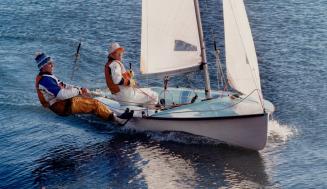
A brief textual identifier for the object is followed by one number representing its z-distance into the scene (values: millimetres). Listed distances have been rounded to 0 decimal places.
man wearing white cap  15680
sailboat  14539
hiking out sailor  14758
